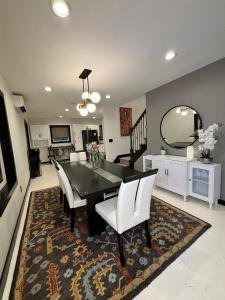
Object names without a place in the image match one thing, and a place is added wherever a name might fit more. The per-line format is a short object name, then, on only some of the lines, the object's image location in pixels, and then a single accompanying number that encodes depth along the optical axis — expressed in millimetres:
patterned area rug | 1241
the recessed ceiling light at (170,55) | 2006
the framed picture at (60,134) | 7821
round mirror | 2869
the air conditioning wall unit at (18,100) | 3306
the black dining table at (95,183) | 1692
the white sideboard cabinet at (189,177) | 2381
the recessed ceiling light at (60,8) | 1123
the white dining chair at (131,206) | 1358
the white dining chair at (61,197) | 2948
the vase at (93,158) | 2632
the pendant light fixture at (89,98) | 2367
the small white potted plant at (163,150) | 3418
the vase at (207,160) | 2468
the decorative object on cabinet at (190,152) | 2782
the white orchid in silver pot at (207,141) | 2346
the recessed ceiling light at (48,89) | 3041
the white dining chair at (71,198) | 1959
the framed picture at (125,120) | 5773
